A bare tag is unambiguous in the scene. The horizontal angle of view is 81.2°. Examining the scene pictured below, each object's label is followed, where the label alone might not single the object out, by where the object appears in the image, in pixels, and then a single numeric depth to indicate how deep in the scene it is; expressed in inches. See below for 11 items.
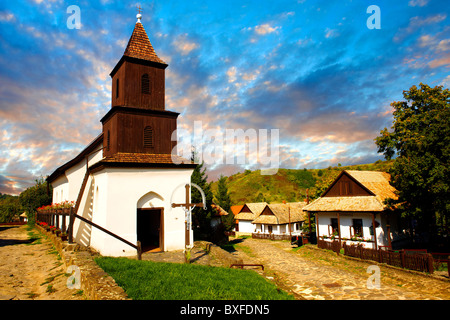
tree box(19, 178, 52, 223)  1393.9
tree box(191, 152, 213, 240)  1135.8
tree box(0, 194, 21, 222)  1918.9
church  565.3
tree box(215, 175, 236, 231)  1679.4
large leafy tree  610.5
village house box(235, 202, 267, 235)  2177.7
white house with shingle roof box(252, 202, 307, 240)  1838.2
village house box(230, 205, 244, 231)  2527.3
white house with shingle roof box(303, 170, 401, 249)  926.4
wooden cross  534.3
